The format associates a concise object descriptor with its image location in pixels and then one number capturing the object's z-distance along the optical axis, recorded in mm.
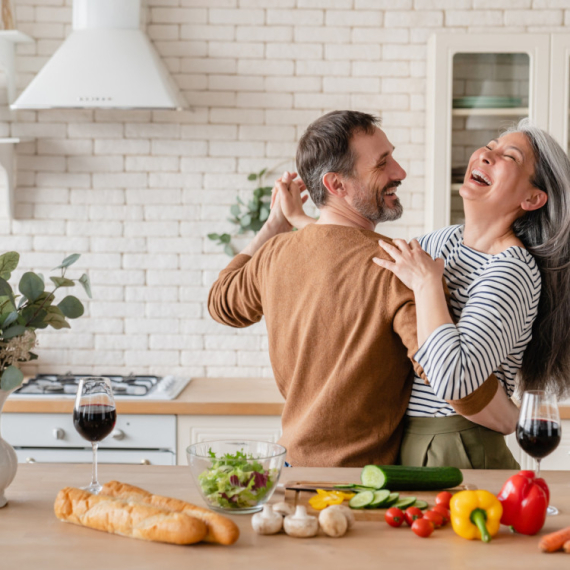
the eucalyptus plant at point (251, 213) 3516
